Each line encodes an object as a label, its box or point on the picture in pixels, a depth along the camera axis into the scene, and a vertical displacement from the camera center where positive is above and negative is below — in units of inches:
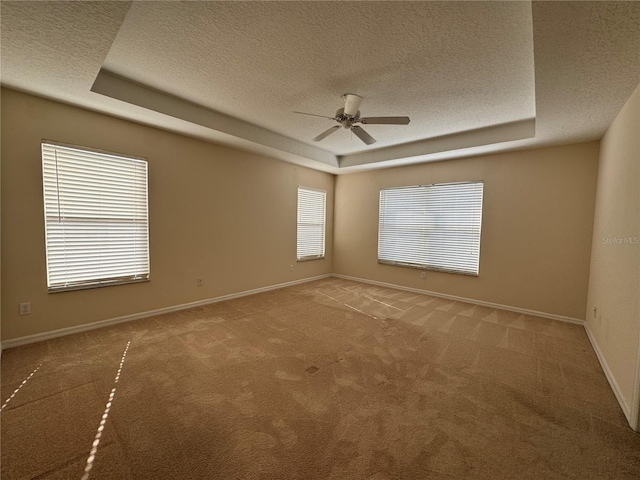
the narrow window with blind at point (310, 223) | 227.3 -0.8
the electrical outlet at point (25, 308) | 107.8 -37.5
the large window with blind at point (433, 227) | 179.5 -1.5
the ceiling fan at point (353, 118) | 110.0 +45.7
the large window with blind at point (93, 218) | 113.7 -0.1
